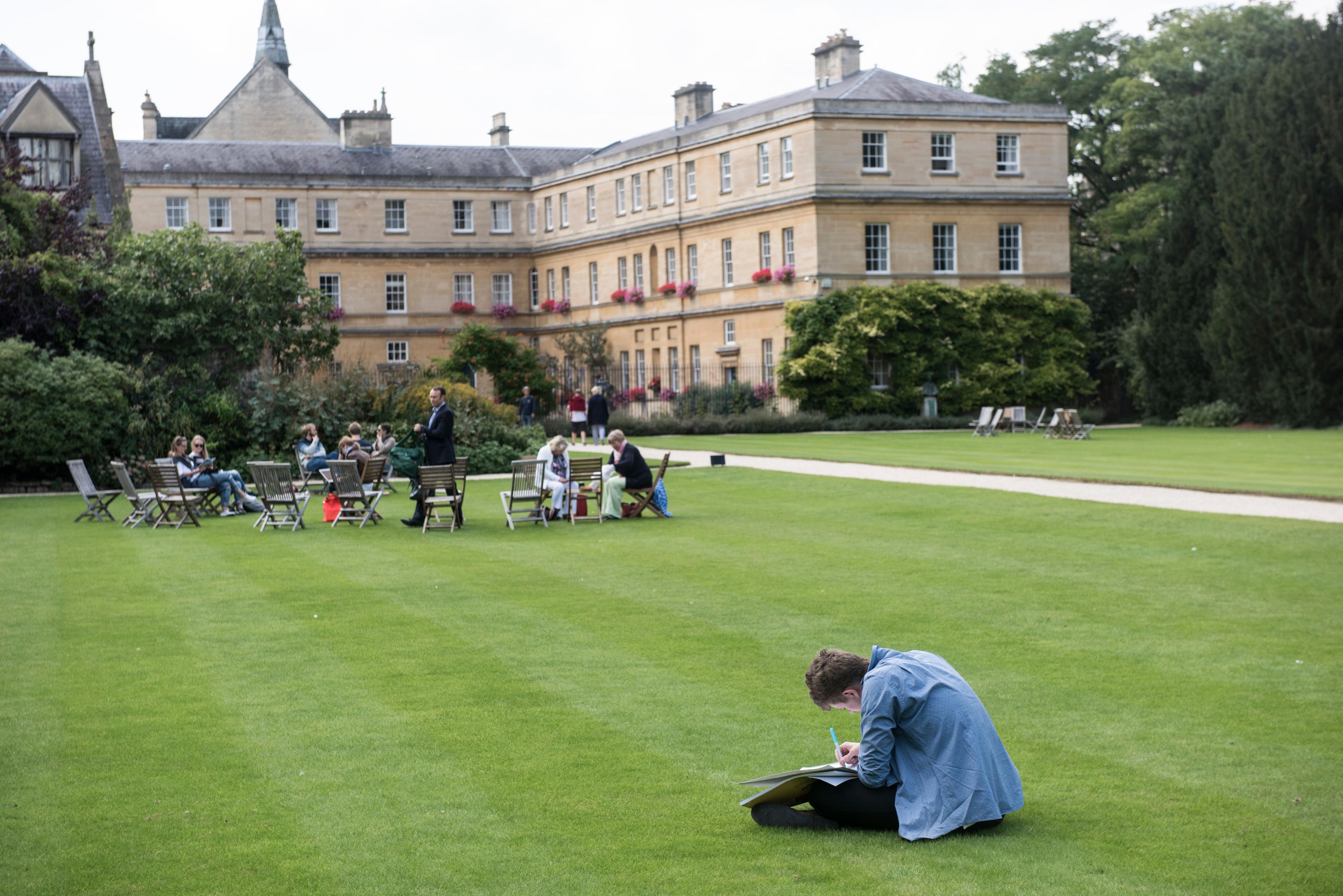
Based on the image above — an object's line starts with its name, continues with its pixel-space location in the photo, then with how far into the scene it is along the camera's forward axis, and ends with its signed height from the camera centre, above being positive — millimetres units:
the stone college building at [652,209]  51406 +7068
